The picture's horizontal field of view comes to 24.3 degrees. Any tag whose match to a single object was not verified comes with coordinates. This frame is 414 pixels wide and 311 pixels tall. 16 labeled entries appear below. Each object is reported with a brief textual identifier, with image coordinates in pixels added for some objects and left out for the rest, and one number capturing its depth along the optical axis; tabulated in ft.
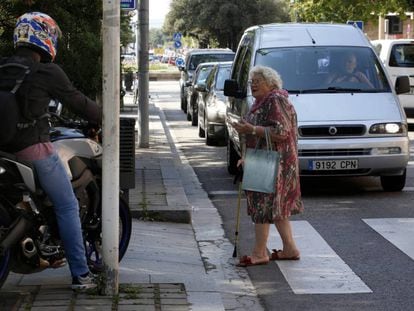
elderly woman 25.45
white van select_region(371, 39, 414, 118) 72.84
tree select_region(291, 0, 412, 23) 121.39
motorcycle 19.65
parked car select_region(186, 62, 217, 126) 81.76
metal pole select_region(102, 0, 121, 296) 19.80
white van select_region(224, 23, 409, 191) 37.58
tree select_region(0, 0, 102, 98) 37.86
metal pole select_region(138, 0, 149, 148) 59.25
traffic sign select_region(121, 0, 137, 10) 52.69
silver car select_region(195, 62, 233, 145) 61.31
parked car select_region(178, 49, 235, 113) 102.42
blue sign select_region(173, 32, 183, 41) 172.59
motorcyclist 19.38
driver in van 40.65
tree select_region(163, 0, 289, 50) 207.62
